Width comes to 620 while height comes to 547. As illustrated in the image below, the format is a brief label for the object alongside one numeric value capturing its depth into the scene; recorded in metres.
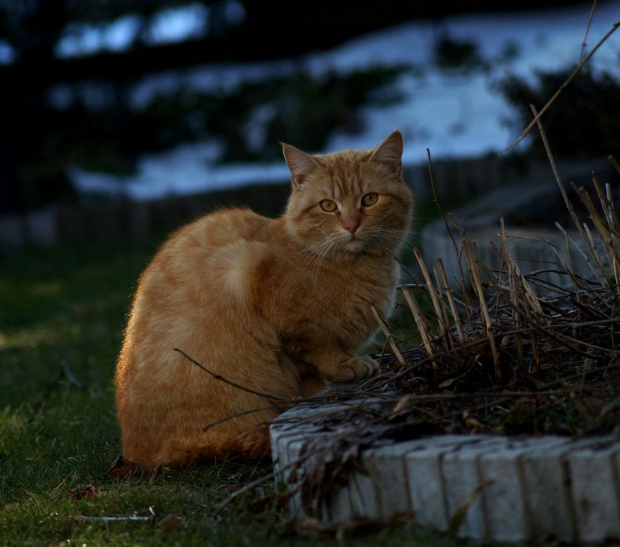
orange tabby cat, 6.12
